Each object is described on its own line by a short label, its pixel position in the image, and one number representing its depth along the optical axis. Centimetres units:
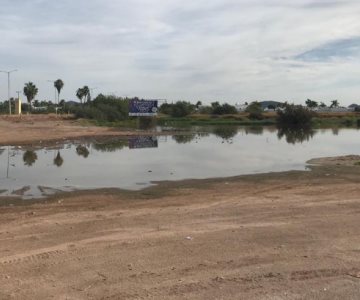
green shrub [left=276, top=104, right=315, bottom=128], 10181
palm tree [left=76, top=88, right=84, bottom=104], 13138
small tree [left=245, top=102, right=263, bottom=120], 12081
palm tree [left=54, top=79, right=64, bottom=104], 12456
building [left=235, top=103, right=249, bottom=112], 15512
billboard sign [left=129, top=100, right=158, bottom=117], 9066
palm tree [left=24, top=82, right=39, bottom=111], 12175
